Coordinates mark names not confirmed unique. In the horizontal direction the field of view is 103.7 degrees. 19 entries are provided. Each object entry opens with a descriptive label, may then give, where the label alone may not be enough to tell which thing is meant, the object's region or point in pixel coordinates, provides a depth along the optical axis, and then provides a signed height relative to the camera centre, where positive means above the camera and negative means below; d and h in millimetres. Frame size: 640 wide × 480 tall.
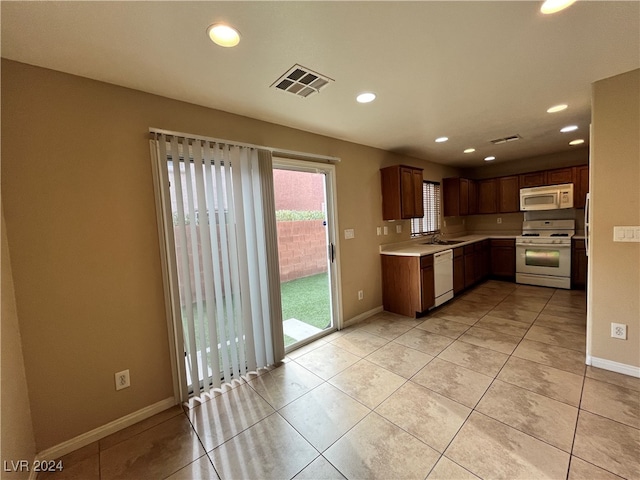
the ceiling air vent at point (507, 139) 3559 +1090
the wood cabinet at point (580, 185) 4293 +440
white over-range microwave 4422 +274
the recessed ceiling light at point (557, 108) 2578 +1081
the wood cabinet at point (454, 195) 5137 +452
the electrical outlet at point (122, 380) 1788 -1038
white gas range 4293 -741
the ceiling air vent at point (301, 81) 1767 +1082
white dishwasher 3648 -865
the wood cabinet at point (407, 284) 3396 -906
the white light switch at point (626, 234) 1986 -208
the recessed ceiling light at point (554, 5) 1283 +1069
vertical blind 1981 -237
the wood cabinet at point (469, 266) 4430 -895
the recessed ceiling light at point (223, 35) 1337 +1073
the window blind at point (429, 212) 4716 +128
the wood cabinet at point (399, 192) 3672 +424
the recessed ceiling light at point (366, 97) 2146 +1089
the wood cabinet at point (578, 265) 4195 -916
